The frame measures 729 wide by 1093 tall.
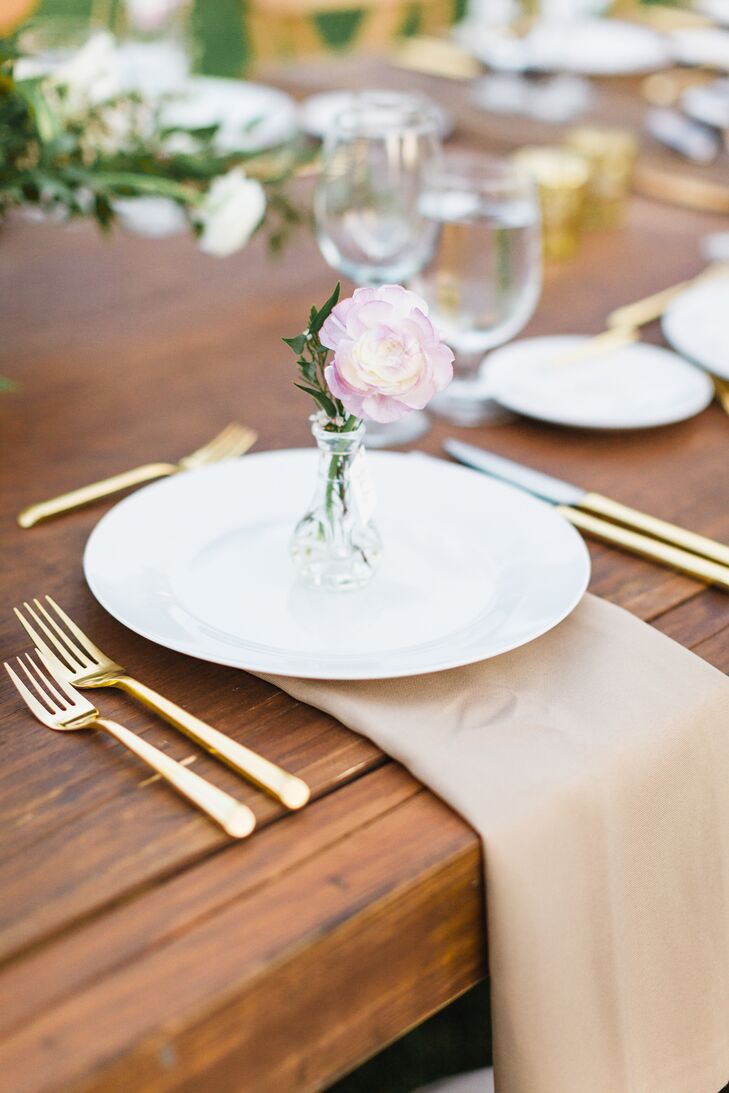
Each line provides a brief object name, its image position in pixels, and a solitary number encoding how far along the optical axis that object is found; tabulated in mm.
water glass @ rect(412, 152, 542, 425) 934
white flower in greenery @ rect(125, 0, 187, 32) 1737
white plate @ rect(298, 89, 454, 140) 1641
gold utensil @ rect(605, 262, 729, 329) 1130
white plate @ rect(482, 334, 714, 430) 918
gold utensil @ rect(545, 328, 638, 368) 1018
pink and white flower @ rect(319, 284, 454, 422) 556
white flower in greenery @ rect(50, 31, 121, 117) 1009
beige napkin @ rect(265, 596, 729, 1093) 523
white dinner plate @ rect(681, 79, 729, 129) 1652
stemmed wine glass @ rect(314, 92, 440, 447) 984
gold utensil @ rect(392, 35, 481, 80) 2047
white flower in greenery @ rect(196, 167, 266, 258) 1004
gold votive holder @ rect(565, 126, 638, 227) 1329
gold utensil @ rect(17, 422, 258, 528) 786
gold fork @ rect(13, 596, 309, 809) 524
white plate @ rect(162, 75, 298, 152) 1515
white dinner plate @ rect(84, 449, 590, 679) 594
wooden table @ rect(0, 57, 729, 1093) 431
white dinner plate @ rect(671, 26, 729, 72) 2080
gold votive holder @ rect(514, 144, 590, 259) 1275
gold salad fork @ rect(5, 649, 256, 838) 505
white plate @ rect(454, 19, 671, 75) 1957
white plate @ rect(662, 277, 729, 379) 1012
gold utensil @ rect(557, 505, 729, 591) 721
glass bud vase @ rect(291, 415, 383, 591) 646
